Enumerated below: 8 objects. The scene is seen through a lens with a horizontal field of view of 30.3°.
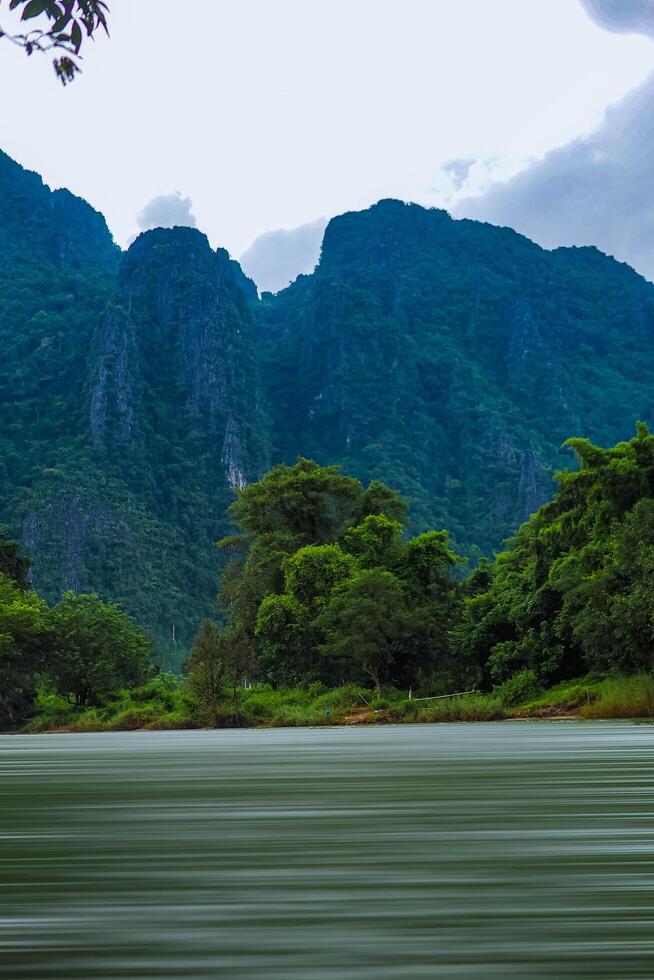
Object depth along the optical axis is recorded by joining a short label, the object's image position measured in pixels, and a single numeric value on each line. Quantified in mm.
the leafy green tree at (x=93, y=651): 57656
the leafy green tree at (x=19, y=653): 55250
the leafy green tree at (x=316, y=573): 54312
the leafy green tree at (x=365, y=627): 49125
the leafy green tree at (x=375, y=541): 56688
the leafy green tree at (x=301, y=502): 60750
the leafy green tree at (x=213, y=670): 47812
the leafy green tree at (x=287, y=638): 53531
